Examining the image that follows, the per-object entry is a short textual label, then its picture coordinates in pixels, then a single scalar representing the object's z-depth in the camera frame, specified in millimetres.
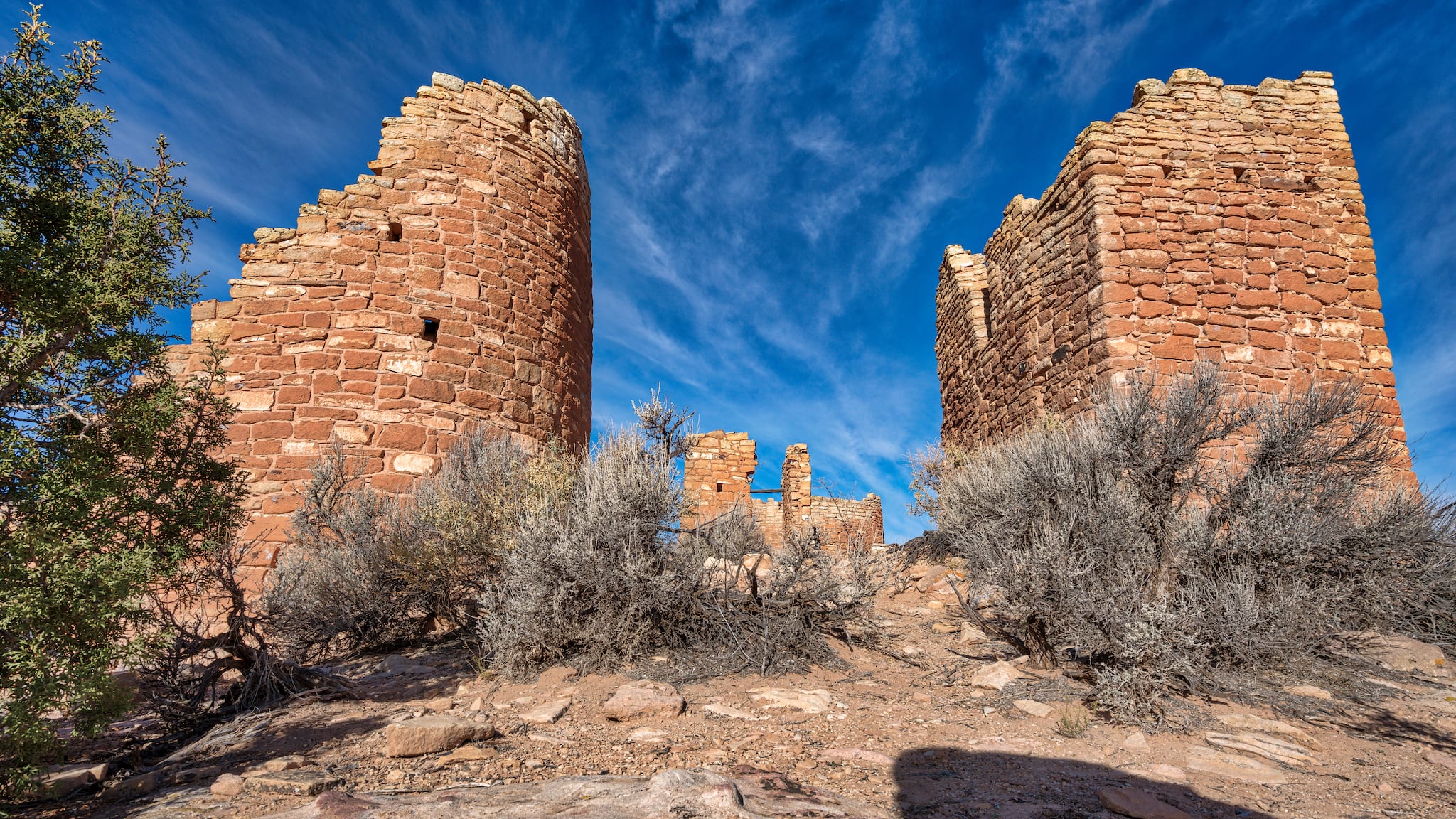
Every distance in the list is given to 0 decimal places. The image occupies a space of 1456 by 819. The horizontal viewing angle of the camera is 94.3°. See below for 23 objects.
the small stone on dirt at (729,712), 3062
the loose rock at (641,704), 3037
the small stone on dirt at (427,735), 2541
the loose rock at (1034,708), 3086
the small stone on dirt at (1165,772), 2459
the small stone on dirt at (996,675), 3479
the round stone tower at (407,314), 6070
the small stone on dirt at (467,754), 2510
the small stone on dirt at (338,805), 1830
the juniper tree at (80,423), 2082
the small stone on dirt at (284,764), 2411
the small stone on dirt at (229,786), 2158
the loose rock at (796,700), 3191
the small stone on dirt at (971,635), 4434
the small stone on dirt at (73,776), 2314
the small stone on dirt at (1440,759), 2635
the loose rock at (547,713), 3020
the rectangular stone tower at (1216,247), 5918
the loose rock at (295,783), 2189
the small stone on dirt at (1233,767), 2473
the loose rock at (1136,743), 2709
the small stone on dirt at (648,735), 2797
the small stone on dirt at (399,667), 3953
